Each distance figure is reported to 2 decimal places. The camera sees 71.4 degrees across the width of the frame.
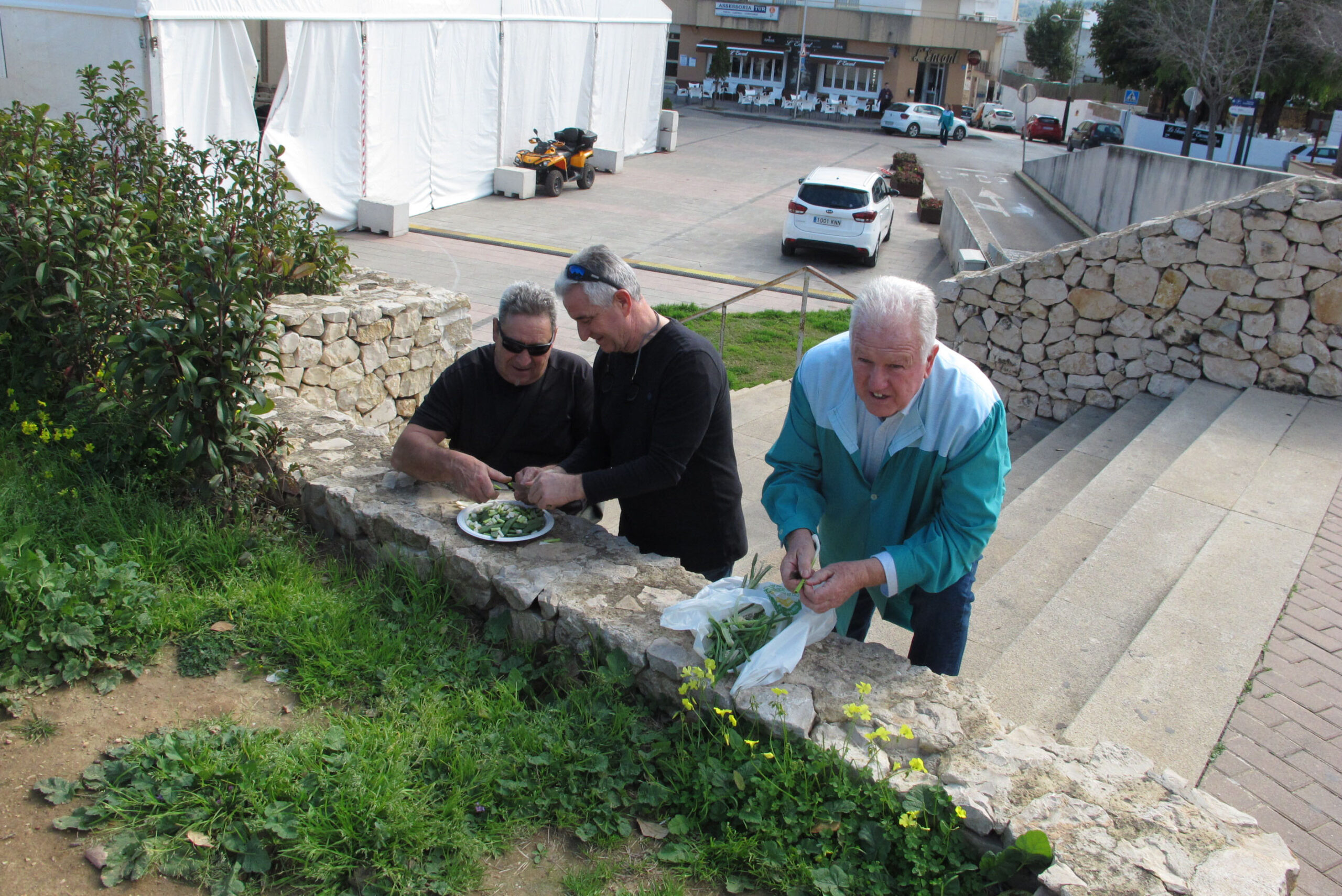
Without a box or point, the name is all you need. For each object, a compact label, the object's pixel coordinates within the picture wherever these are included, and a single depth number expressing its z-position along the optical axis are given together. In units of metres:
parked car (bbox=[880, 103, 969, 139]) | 40.19
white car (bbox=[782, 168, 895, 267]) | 15.52
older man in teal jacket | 2.60
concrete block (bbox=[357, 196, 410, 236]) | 14.88
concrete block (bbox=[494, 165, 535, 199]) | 18.73
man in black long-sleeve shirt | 3.16
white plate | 3.43
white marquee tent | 11.32
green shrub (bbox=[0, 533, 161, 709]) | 2.94
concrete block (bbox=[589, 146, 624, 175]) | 23.14
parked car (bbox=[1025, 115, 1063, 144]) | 42.97
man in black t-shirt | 3.55
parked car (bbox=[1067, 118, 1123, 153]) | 36.62
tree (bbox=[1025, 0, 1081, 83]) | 60.78
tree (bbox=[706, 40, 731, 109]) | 47.03
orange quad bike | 19.31
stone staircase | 3.58
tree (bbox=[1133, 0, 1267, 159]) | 28.52
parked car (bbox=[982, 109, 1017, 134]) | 47.41
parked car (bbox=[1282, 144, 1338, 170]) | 28.45
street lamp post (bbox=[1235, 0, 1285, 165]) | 27.78
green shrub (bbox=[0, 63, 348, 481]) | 3.62
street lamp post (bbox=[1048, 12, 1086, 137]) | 53.83
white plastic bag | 2.73
